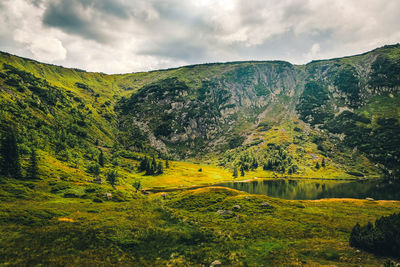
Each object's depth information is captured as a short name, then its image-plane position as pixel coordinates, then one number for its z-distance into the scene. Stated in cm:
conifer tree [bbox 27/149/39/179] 8555
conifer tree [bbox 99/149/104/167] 18021
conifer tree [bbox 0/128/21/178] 7798
